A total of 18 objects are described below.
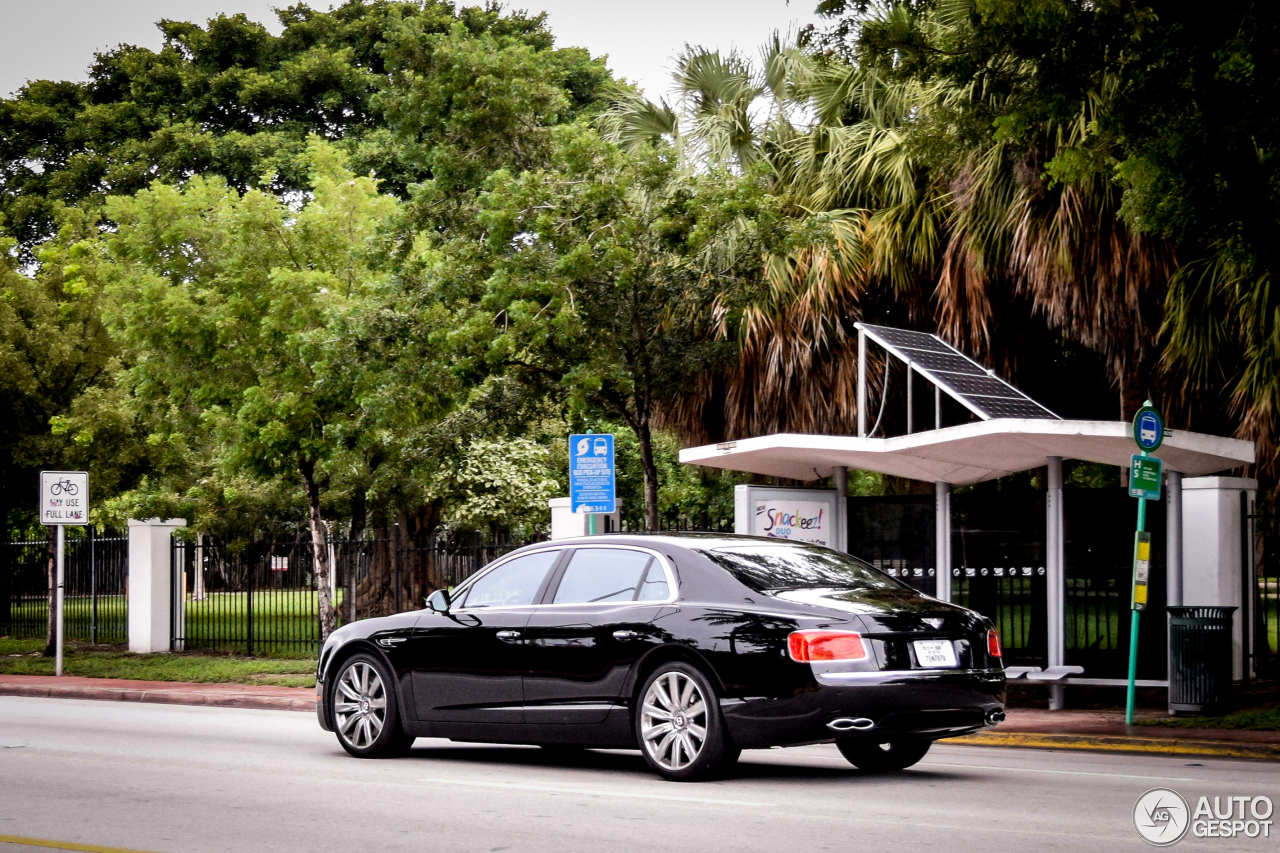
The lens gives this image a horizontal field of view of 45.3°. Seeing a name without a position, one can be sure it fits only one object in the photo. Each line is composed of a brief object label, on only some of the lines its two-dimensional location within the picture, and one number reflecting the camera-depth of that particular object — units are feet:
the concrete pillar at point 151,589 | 84.17
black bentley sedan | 30.63
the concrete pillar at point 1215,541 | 51.01
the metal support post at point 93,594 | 89.30
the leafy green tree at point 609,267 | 57.00
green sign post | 44.14
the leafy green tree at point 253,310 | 71.51
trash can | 45.96
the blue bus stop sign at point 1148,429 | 44.01
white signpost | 73.82
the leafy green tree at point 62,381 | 85.20
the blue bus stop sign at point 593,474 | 55.21
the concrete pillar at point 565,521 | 73.05
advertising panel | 56.54
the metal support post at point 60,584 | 73.77
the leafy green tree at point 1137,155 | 41.93
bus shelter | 49.24
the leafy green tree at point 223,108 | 133.39
